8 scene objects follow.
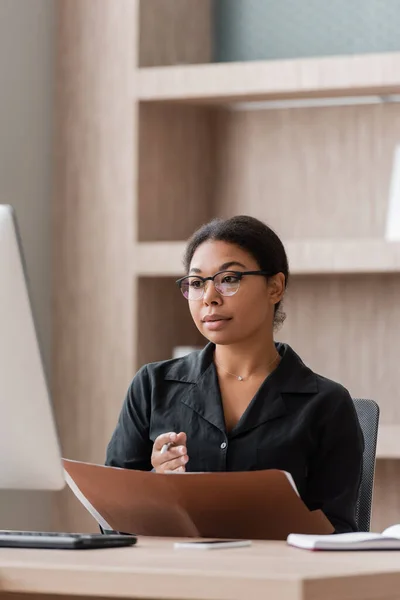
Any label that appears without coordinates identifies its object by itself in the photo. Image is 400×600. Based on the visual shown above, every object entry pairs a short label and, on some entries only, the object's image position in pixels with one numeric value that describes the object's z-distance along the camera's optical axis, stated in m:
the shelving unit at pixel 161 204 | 5.04
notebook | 2.96
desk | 2.66
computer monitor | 2.89
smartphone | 2.96
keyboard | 2.94
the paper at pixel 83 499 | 3.22
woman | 3.52
